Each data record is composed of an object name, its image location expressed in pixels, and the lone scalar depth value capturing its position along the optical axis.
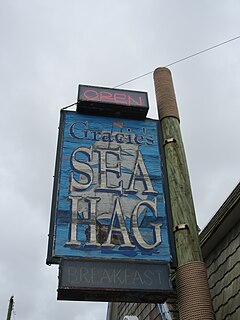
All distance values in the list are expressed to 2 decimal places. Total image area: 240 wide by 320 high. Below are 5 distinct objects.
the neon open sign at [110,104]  7.33
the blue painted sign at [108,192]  5.40
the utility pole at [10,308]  19.06
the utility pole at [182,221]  5.16
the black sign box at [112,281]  4.86
